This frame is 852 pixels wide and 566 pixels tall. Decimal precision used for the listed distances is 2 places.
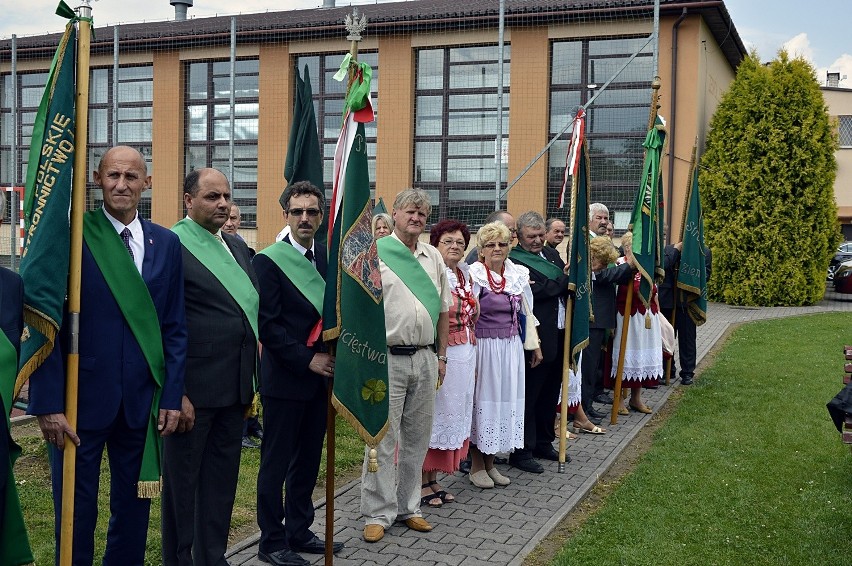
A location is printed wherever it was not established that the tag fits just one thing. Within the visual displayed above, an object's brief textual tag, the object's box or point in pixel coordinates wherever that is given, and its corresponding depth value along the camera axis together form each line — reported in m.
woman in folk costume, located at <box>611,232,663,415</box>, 9.73
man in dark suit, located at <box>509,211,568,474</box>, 7.43
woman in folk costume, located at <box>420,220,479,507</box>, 6.38
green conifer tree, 21.16
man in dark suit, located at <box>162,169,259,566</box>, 4.32
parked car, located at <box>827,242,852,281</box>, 26.97
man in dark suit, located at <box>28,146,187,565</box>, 3.77
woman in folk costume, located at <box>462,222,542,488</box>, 6.80
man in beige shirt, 5.52
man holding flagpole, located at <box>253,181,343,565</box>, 4.84
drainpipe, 19.36
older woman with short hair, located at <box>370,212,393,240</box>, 7.60
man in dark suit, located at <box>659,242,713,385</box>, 11.35
